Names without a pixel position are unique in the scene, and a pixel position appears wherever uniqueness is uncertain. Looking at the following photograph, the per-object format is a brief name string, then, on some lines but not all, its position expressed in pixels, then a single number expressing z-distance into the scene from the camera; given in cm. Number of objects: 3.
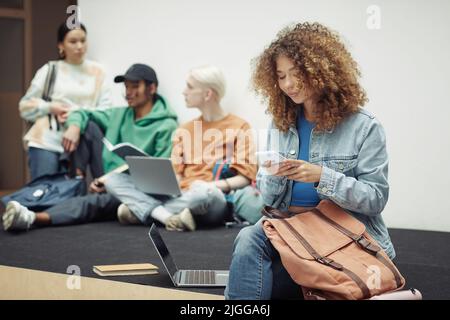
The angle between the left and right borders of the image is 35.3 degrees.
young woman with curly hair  182
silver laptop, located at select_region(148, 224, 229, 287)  224
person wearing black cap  390
